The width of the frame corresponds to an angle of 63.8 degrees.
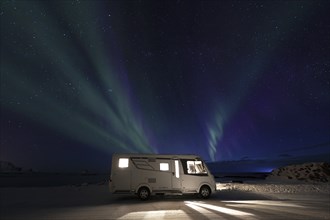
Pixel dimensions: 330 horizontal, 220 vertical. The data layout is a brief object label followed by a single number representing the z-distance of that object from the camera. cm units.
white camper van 1515
